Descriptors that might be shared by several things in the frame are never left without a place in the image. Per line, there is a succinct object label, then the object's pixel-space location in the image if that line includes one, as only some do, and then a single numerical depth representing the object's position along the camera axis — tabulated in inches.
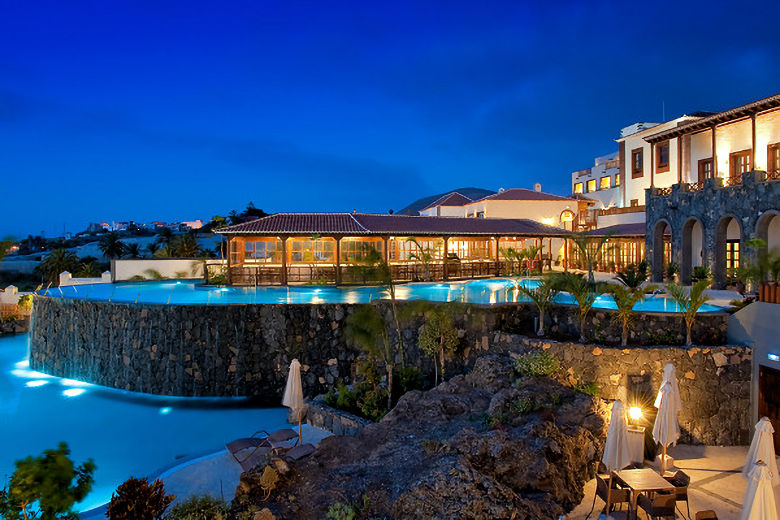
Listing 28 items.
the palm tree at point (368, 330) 510.0
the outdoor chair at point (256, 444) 362.0
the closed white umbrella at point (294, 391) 411.8
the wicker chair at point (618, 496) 262.9
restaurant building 927.7
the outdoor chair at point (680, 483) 267.3
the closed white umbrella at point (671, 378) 336.2
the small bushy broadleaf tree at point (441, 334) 510.0
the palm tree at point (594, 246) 1048.8
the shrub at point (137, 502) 233.6
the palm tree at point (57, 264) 1331.2
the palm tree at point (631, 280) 528.2
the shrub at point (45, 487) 194.4
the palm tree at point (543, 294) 472.7
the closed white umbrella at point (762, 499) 208.1
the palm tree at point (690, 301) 418.0
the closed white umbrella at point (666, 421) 324.8
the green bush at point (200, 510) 258.0
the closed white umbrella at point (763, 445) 267.1
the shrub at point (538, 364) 415.5
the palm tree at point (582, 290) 442.9
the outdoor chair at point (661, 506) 255.9
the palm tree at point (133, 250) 1886.1
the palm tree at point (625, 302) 426.3
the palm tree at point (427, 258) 971.9
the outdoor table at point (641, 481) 259.0
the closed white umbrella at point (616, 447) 293.0
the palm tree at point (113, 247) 1695.4
